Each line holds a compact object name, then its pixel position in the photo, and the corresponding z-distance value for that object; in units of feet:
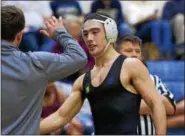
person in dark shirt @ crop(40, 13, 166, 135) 20.88
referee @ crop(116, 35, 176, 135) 24.50
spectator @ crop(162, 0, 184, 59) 45.01
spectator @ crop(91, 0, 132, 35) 47.31
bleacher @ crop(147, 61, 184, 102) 40.41
